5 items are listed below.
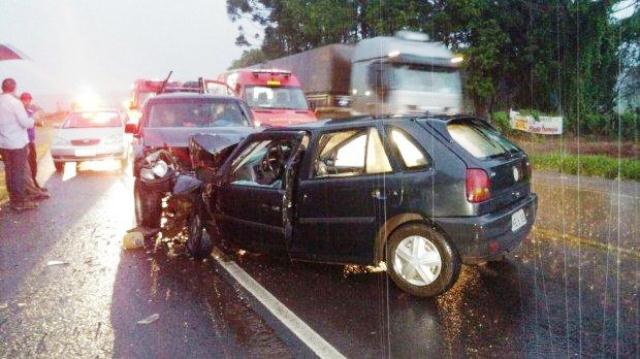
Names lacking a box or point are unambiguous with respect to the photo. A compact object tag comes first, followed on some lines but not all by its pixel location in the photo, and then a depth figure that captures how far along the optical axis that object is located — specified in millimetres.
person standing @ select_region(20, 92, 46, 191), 10156
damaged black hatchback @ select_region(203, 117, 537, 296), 4250
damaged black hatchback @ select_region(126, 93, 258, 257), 6336
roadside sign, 17781
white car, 13461
